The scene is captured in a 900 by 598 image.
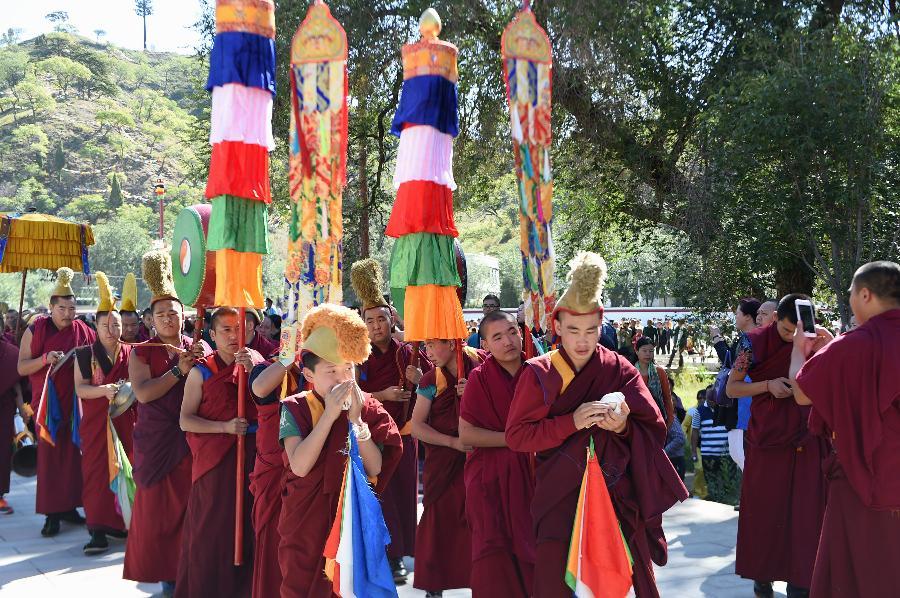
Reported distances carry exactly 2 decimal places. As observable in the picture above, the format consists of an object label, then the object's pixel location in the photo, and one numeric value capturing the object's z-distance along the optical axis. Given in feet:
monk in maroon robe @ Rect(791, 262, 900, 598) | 13.26
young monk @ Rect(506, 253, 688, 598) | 12.75
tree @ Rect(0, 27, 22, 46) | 513.04
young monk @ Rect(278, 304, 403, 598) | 12.64
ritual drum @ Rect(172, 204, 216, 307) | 18.25
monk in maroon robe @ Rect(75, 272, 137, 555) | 23.77
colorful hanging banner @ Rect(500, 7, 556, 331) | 16.49
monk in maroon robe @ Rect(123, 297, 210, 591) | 19.21
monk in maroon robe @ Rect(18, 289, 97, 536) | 26.40
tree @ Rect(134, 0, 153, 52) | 487.61
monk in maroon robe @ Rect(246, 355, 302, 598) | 15.24
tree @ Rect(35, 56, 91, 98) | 412.57
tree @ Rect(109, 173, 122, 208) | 314.14
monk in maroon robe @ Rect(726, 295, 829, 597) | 18.34
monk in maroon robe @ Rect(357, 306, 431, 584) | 21.67
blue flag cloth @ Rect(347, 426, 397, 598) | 12.20
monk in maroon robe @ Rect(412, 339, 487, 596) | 18.39
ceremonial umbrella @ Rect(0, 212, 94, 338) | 32.04
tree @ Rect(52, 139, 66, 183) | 336.22
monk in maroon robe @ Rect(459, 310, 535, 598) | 15.11
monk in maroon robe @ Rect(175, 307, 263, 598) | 17.31
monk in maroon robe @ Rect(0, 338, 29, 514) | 29.32
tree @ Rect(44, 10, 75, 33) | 523.29
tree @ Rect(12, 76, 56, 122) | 381.81
